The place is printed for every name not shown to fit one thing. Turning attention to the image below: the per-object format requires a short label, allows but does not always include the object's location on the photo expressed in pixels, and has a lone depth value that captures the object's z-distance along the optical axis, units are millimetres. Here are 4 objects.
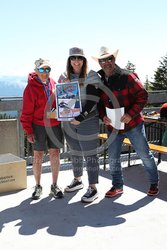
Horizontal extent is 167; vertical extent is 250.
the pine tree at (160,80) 60688
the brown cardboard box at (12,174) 5059
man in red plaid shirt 4359
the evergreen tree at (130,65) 88450
